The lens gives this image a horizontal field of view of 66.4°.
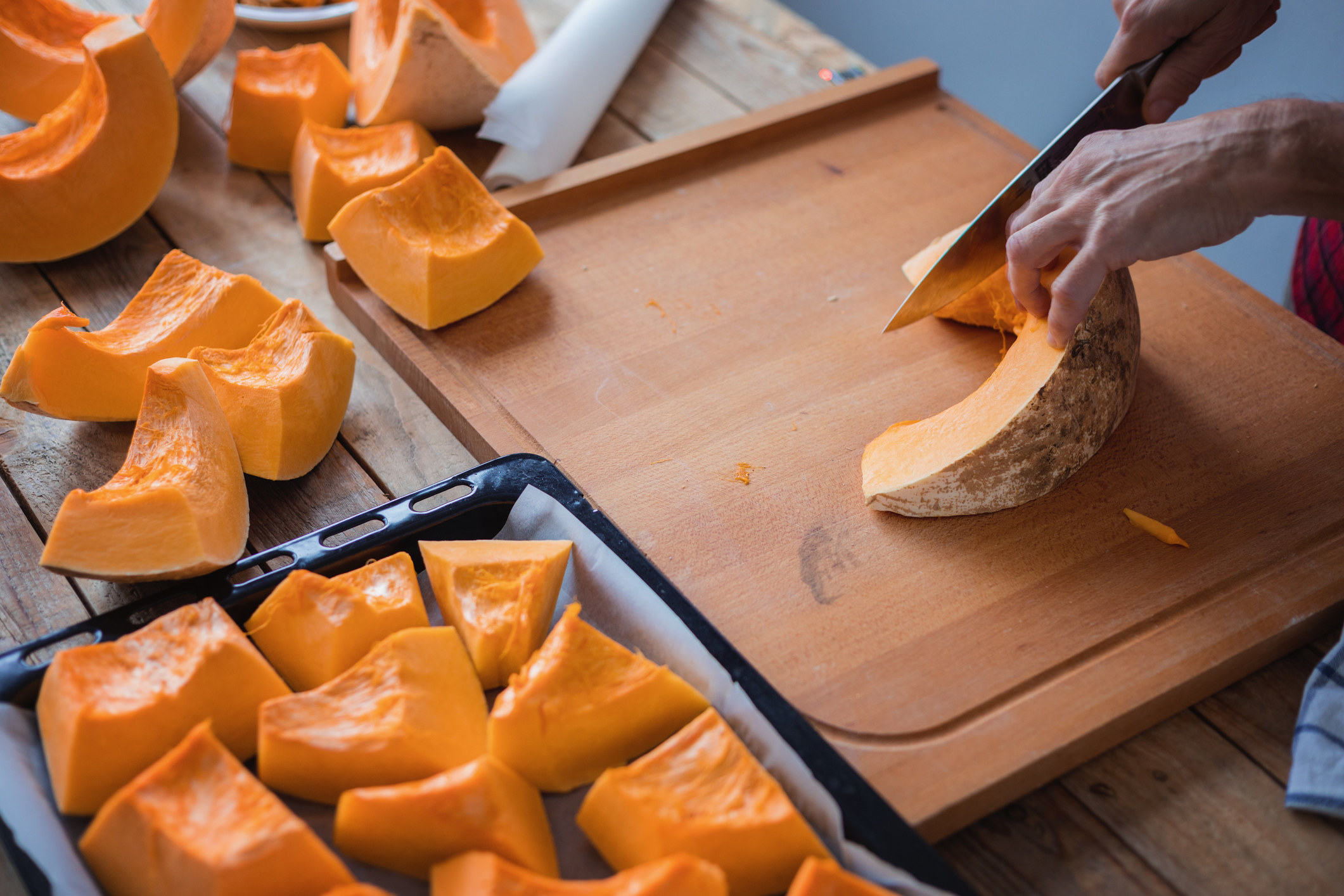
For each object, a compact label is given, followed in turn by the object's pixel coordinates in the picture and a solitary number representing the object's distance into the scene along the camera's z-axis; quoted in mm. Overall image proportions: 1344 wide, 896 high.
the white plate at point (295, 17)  2357
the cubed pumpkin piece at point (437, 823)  965
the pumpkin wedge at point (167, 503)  1160
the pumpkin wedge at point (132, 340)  1388
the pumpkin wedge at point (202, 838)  898
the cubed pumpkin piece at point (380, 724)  1022
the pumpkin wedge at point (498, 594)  1159
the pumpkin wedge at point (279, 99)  2004
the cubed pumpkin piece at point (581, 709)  1051
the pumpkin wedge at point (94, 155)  1710
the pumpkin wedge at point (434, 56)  1991
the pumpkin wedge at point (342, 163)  1867
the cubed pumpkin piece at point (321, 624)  1144
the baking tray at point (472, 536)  1039
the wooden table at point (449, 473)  1111
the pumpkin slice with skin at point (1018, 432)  1386
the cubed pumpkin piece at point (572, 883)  897
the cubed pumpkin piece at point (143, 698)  1004
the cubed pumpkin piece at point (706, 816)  967
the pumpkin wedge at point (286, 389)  1402
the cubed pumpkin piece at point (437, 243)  1659
